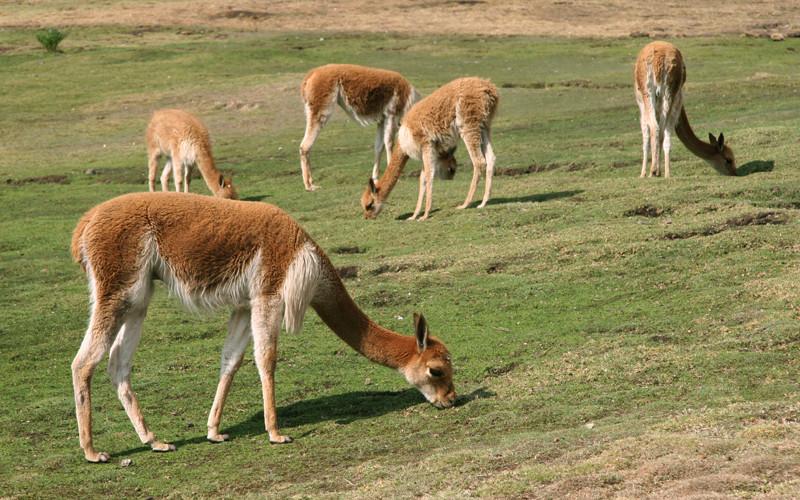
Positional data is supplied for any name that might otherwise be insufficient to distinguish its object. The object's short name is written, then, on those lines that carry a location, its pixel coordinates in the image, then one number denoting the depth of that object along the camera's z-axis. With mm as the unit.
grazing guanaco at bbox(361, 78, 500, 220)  16734
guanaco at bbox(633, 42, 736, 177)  17922
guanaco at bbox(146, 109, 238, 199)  19547
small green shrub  36281
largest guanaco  8766
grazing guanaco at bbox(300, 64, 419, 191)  20688
